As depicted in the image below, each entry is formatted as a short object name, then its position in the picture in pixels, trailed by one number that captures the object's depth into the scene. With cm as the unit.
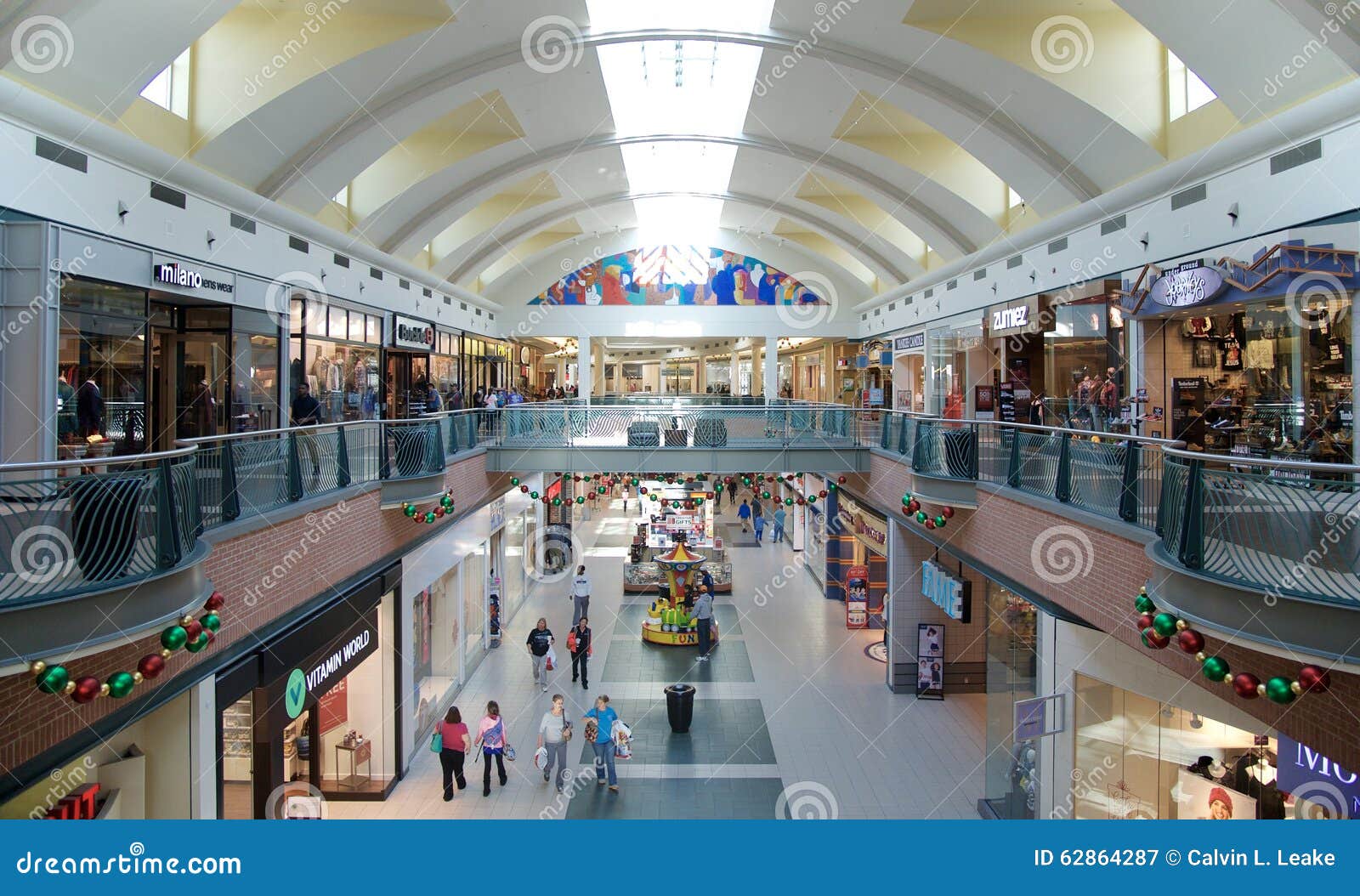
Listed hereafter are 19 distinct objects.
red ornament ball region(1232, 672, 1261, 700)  436
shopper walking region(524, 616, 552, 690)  1373
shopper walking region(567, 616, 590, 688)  1388
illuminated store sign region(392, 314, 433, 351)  1972
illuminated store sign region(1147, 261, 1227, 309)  942
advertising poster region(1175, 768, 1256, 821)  646
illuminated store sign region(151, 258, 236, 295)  998
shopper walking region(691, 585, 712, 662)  1592
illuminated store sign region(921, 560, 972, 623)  1259
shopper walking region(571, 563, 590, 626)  1622
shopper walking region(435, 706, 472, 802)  1019
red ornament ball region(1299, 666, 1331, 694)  414
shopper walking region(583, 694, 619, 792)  1031
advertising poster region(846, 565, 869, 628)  1809
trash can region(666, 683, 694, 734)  1209
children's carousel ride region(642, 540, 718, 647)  1691
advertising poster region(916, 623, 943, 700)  1398
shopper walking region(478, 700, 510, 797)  1027
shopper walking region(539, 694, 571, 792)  1032
